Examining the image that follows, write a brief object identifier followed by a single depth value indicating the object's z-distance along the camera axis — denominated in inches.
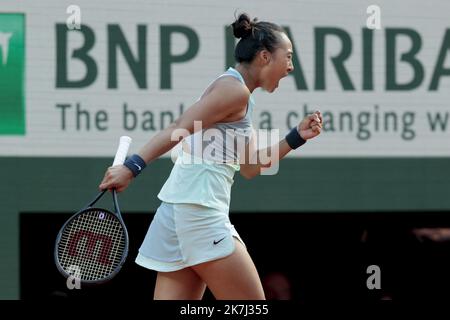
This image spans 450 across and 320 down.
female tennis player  339.6
